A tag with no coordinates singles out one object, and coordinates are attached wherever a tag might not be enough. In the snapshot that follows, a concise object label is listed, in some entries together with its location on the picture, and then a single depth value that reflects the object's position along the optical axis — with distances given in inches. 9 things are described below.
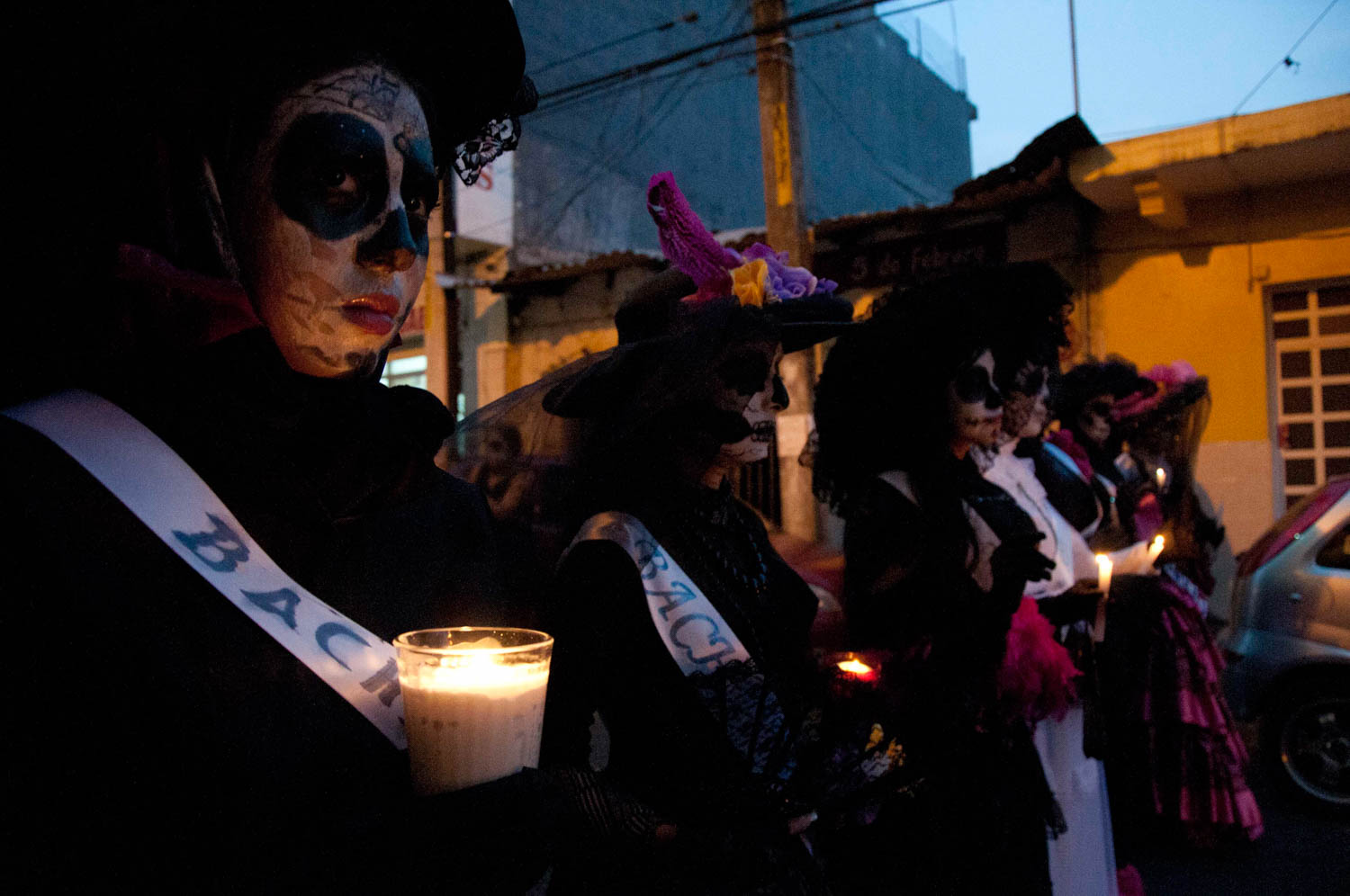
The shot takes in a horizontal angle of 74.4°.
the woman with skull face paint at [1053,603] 101.0
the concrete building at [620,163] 542.6
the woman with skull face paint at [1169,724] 168.9
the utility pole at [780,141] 353.7
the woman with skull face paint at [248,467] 37.6
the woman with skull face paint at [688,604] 57.9
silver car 197.8
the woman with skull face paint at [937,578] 91.8
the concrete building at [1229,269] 345.7
